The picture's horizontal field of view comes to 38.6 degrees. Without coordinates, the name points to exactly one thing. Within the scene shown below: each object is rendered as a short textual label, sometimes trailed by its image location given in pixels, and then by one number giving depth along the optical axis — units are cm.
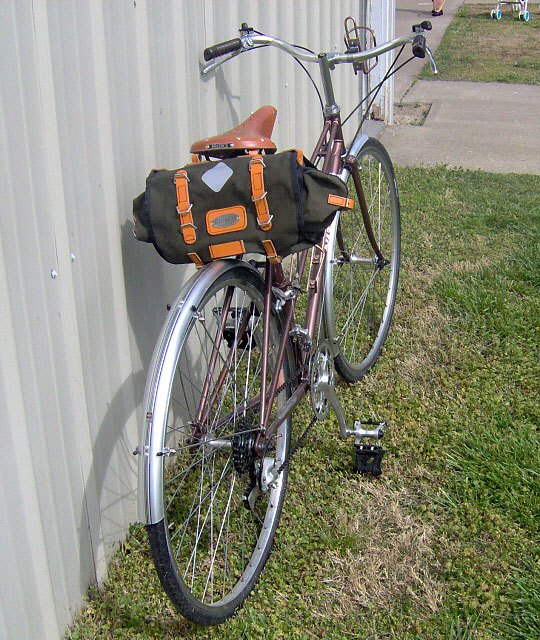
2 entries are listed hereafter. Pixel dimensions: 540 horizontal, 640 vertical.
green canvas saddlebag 204
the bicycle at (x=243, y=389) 190
